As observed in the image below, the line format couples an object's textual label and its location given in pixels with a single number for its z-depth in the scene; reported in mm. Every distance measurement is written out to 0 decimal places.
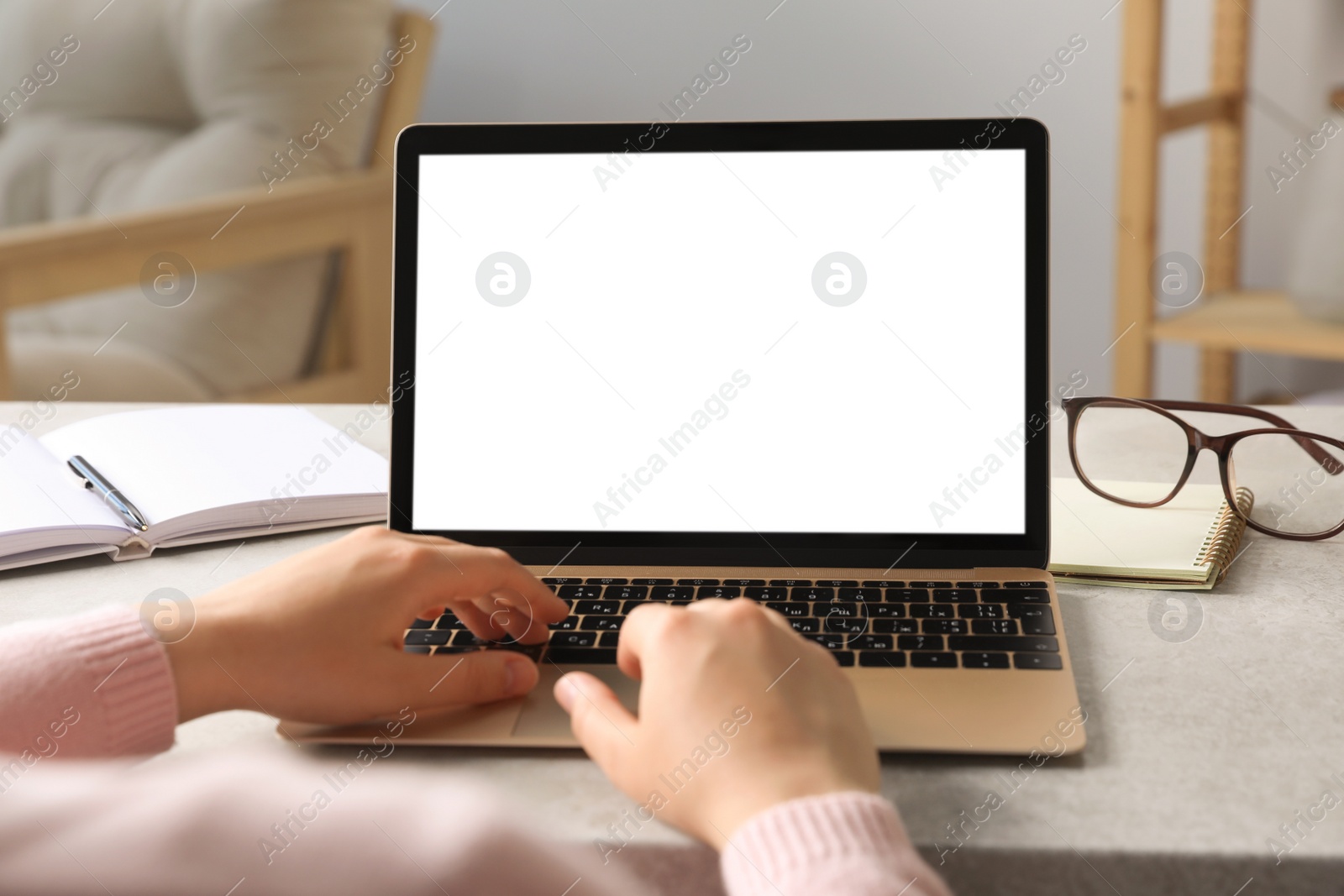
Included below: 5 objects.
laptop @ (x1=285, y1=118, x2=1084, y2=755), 634
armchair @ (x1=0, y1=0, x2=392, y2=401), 1902
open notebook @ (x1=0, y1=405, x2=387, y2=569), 721
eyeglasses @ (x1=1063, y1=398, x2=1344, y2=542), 722
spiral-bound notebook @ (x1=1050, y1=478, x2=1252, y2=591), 645
